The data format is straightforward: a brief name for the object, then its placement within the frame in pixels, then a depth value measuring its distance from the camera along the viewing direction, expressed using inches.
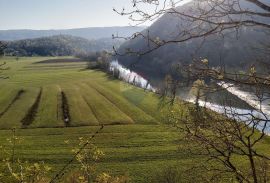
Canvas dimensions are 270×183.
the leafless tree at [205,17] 238.7
